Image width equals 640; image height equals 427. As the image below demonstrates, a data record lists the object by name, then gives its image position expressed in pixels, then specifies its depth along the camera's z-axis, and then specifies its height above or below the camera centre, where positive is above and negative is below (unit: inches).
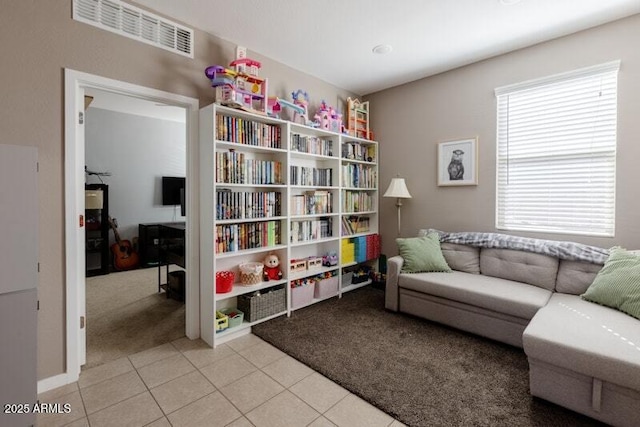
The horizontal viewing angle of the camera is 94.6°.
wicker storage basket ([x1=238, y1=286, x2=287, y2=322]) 106.4 -34.9
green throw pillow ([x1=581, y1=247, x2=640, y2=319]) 75.8 -20.1
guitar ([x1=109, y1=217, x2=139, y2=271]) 187.8 -28.4
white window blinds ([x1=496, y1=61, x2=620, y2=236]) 99.8 +21.2
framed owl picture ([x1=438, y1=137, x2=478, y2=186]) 126.8 +21.5
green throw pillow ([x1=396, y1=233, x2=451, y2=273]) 117.2 -18.3
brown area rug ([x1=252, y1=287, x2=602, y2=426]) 65.1 -43.6
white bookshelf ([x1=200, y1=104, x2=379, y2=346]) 97.6 +6.2
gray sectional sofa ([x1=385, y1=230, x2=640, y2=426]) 60.1 -27.9
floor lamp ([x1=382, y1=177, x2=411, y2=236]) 139.3 +9.8
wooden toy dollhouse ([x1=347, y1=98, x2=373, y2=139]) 149.4 +47.6
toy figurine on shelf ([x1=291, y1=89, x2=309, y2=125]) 124.3 +43.5
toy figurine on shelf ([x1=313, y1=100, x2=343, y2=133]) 134.0 +42.2
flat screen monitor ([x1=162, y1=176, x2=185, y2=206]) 217.0 +15.4
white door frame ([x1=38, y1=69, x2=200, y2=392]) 76.9 +1.5
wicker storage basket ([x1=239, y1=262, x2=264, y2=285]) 108.7 -23.6
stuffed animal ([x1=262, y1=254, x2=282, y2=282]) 117.2 -23.8
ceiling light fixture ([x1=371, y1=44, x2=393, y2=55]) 111.6 +62.2
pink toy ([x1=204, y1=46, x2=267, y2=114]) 96.6 +43.8
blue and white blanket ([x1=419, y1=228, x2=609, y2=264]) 94.4 -12.4
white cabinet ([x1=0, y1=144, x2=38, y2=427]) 55.7 -14.1
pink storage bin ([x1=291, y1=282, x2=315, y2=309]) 120.0 -35.4
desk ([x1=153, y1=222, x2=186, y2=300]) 134.5 -20.4
